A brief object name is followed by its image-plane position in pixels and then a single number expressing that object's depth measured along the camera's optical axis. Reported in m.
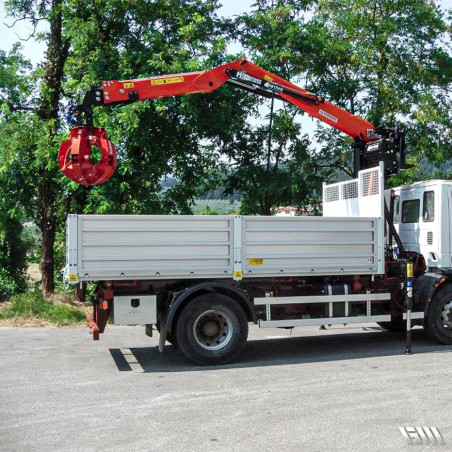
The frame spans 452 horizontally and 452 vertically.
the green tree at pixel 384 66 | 16.92
